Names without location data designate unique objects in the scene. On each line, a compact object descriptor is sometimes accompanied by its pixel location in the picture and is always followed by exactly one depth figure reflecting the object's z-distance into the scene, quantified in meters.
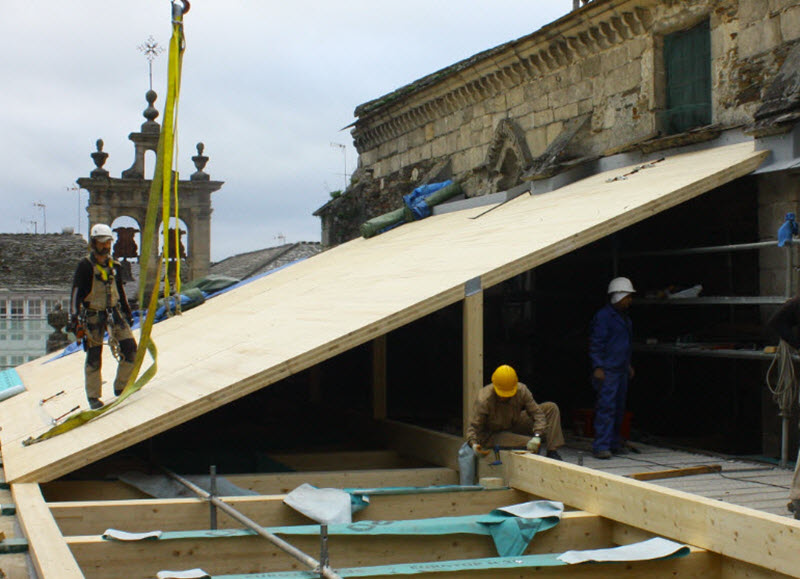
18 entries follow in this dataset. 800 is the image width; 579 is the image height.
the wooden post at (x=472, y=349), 7.65
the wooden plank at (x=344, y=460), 8.77
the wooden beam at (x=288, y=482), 7.20
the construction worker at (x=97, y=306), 8.03
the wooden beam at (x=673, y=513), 5.05
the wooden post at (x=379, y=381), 9.54
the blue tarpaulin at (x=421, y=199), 16.38
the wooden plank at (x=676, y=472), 7.23
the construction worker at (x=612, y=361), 8.39
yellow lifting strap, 7.56
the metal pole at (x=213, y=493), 6.40
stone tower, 26.50
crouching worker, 7.43
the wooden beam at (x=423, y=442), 8.07
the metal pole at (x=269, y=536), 4.77
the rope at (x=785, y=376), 8.05
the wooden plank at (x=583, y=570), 5.08
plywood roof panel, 7.04
